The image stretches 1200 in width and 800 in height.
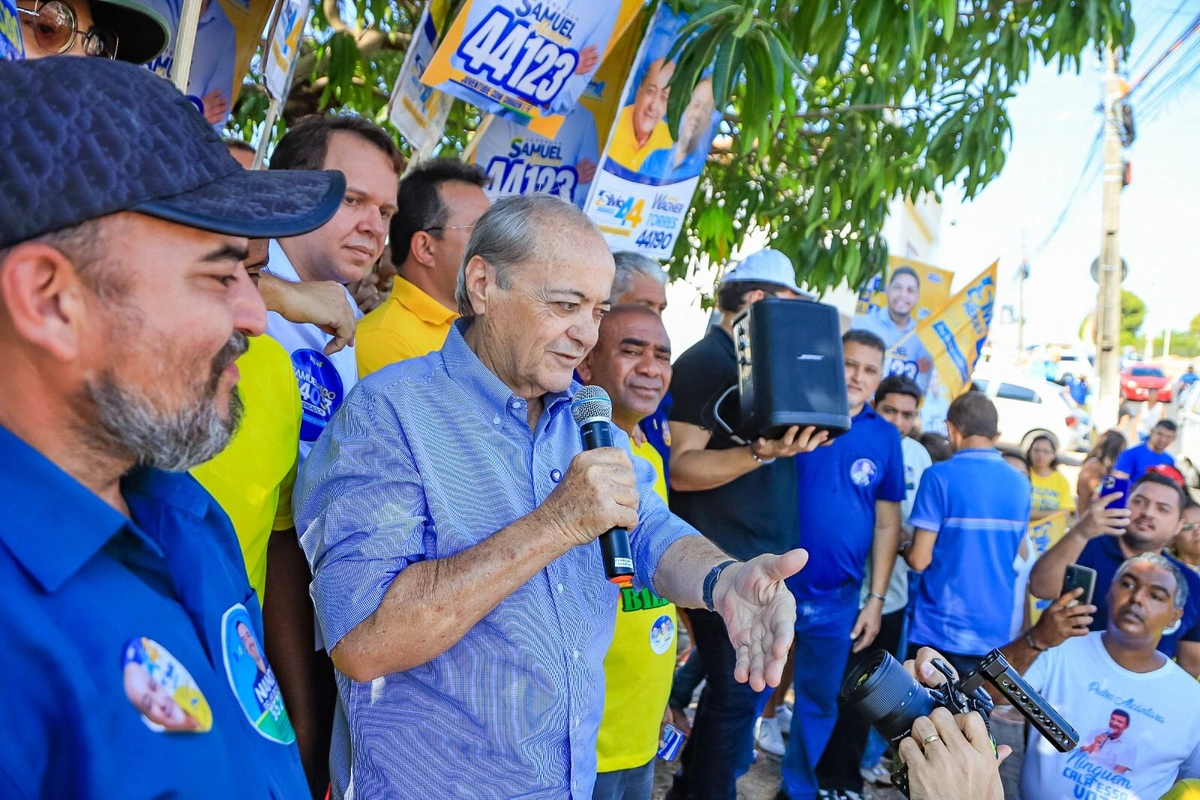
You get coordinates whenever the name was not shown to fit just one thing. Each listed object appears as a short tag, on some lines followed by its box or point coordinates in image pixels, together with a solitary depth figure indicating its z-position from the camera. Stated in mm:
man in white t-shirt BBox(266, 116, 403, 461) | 2238
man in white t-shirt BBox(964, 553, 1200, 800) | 3068
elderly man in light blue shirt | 1453
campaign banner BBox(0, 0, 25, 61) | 1220
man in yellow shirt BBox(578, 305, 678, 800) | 2412
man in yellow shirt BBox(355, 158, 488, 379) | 2439
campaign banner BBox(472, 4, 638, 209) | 4078
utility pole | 13273
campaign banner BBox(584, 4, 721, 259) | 3828
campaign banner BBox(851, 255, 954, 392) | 6945
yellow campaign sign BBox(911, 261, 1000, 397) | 6969
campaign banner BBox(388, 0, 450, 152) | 3393
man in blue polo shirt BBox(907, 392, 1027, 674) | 4121
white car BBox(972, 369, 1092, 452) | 16547
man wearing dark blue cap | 769
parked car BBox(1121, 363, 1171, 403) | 20016
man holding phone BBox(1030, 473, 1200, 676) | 3820
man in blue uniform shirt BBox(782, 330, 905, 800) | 3840
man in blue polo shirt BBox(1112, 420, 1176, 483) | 7676
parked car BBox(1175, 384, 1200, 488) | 16094
